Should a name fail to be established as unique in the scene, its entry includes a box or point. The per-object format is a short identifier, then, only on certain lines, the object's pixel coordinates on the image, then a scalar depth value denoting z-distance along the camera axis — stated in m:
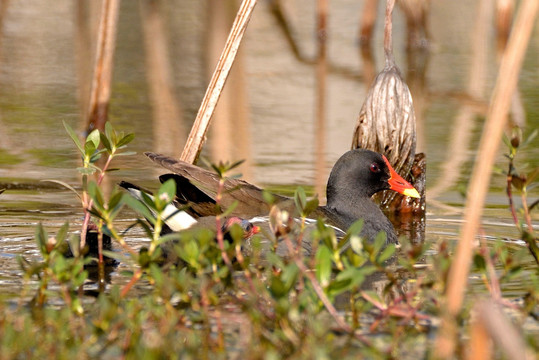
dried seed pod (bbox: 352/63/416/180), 11.23
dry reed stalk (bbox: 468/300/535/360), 4.47
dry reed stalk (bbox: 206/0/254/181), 14.18
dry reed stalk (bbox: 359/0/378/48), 24.42
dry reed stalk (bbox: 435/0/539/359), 5.04
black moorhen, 9.59
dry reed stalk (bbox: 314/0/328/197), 13.34
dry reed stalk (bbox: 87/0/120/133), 13.24
